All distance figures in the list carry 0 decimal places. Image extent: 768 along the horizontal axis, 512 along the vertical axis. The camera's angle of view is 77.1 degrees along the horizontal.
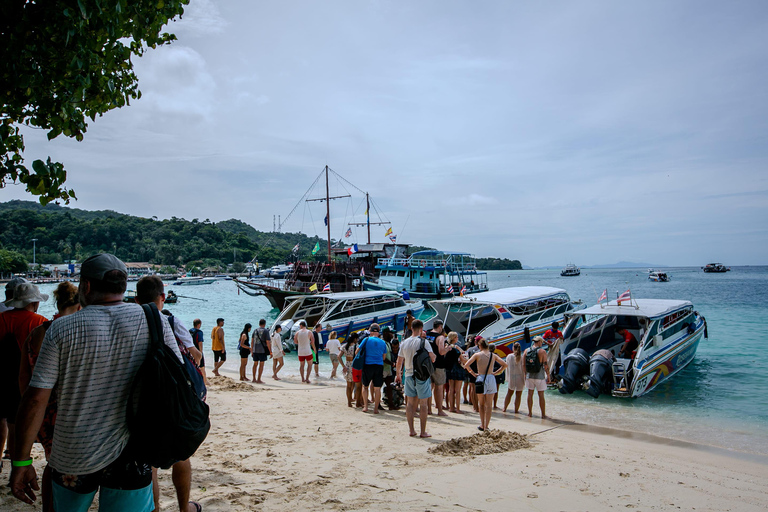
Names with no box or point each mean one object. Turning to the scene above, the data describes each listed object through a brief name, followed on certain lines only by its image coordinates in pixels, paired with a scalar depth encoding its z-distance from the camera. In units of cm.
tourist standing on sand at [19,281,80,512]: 315
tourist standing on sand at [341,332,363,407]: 964
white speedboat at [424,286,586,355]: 1612
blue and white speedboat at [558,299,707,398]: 1191
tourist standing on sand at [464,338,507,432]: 824
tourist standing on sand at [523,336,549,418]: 977
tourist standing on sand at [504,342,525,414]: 1005
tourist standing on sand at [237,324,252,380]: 1316
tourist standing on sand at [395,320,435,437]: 744
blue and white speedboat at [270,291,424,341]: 1925
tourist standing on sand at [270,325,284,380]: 1384
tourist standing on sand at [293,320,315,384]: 1322
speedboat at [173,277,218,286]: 8994
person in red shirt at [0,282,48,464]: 405
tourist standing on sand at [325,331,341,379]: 1421
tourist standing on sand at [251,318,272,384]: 1284
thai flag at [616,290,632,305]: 1393
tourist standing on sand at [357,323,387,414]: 895
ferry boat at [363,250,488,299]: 3841
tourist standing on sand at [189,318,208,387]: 1116
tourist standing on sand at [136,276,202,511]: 354
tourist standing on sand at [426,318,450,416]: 912
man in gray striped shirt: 237
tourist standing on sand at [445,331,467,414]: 970
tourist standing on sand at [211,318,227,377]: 1389
